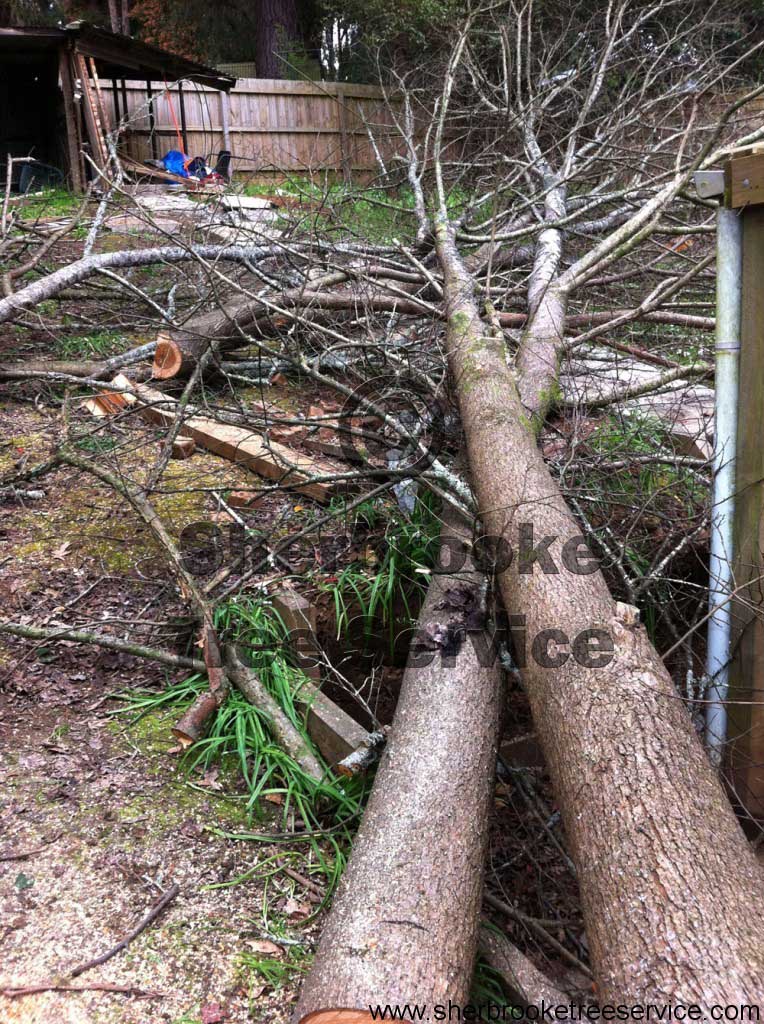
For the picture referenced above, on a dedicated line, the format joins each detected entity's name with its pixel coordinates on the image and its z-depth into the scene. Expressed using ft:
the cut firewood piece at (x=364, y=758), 7.75
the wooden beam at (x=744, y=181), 6.98
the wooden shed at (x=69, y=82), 40.80
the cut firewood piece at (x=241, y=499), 12.98
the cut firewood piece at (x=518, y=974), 5.91
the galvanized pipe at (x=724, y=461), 7.50
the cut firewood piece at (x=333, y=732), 7.93
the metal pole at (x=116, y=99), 45.56
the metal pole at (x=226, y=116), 48.88
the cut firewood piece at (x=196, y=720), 8.48
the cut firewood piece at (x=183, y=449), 14.99
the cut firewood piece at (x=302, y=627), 9.70
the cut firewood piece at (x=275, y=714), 8.20
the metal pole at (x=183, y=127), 45.88
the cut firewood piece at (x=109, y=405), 16.21
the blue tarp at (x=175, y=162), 44.91
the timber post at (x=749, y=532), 7.31
